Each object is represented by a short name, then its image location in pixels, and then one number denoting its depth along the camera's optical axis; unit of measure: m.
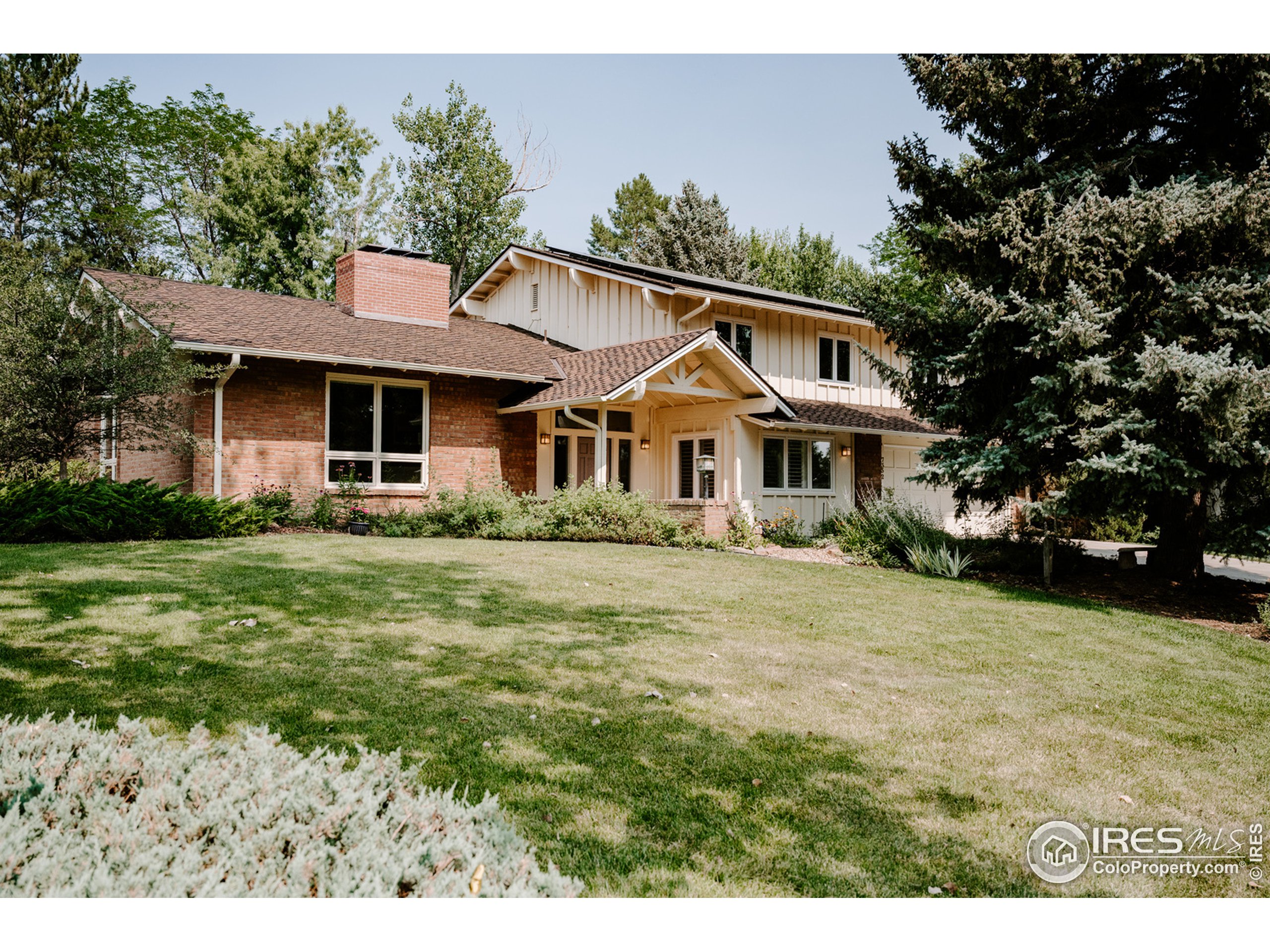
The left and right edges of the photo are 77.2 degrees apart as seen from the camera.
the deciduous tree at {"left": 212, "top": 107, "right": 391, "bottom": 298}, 32.22
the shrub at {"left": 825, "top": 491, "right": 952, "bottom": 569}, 13.60
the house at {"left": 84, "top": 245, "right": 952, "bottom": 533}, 14.81
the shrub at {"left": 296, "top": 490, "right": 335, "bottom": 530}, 14.50
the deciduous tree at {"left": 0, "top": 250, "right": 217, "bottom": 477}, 11.43
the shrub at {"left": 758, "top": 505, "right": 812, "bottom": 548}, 17.00
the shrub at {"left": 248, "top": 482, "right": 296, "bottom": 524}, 13.81
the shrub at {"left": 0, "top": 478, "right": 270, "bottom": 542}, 10.98
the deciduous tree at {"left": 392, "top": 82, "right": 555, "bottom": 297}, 35.12
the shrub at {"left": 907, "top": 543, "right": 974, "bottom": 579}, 12.36
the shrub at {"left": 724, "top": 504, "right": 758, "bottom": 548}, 15.67
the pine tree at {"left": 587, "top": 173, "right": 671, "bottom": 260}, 46.50
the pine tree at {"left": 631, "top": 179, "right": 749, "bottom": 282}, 37.78
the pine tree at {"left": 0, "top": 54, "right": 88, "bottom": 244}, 26.42
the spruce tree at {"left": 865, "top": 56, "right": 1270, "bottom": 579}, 10.04
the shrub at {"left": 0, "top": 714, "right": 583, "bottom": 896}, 2.23
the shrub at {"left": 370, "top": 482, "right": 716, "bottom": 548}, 14.54
